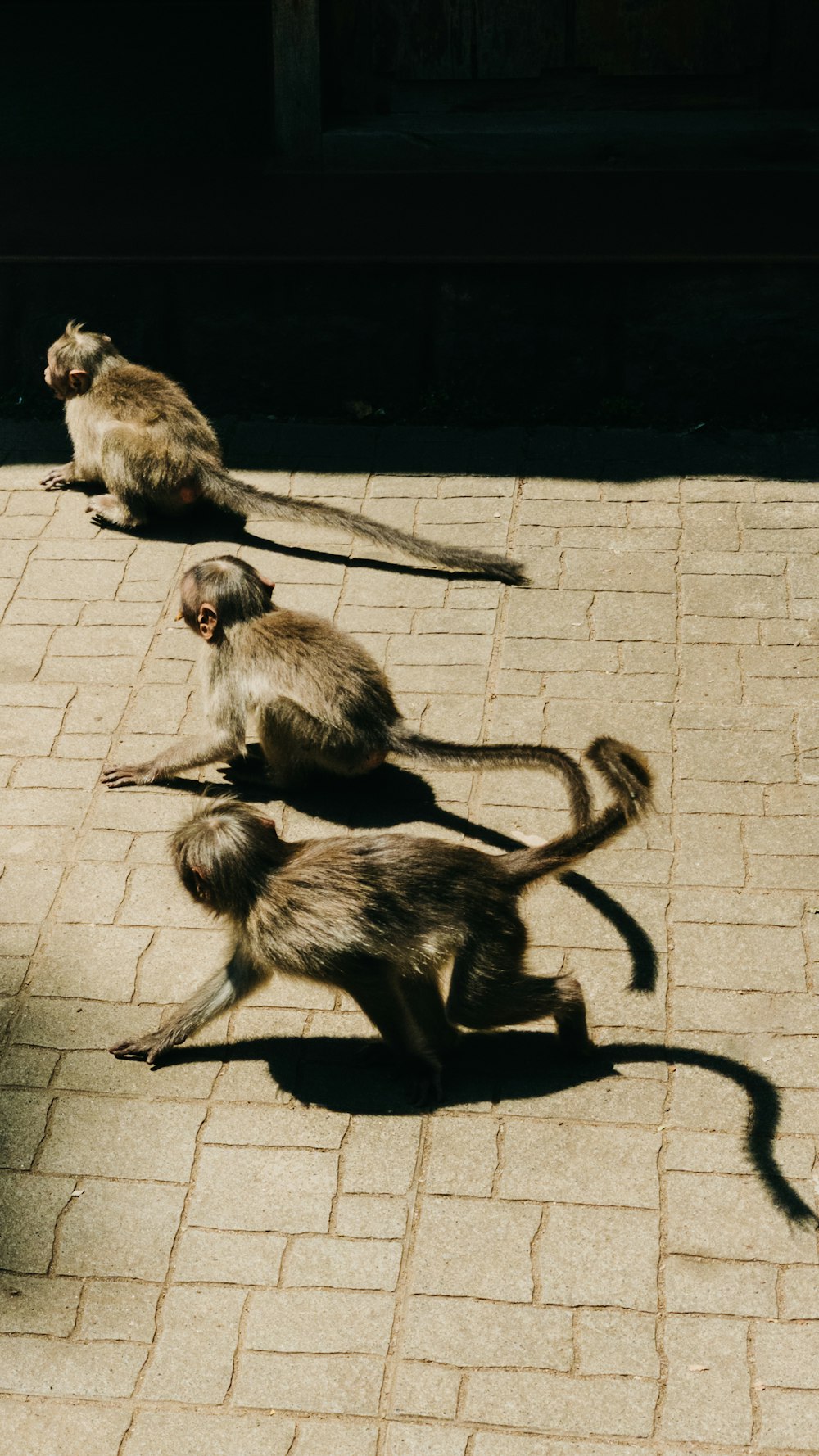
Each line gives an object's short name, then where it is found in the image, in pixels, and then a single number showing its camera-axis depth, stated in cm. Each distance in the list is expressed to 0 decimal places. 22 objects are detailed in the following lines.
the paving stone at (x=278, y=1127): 505
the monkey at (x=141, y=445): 803
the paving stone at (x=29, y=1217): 471
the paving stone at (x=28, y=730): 686
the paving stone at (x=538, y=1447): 416
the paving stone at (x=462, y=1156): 489
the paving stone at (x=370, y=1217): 475
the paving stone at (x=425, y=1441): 418
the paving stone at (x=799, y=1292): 447
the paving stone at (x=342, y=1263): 462
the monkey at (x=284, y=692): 620
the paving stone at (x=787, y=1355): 431
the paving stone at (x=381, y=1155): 491
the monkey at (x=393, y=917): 492
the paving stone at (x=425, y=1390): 427
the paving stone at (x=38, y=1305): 451
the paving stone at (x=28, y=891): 598
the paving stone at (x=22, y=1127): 503
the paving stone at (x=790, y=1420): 416
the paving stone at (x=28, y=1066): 528
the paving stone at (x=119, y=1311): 449
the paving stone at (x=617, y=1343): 436
